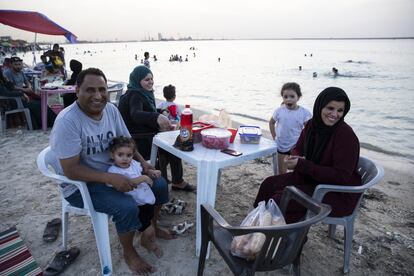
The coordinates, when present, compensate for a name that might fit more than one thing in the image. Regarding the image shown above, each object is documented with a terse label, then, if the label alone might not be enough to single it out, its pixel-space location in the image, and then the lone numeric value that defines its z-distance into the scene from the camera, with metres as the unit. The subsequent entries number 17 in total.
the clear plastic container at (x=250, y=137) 2.62
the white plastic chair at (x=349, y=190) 2.06
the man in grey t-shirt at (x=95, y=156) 2.04
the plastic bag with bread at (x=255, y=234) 1.61
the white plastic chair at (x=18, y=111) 6.02
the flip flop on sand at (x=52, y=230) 2.64
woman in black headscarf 2.18
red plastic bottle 2.32
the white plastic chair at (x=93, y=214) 2.12
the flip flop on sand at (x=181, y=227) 2.79
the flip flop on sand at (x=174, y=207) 3.14
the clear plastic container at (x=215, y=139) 2.39
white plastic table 2.17
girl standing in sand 3.58
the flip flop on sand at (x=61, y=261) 2.22
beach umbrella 7.38
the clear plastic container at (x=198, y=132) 2.53
